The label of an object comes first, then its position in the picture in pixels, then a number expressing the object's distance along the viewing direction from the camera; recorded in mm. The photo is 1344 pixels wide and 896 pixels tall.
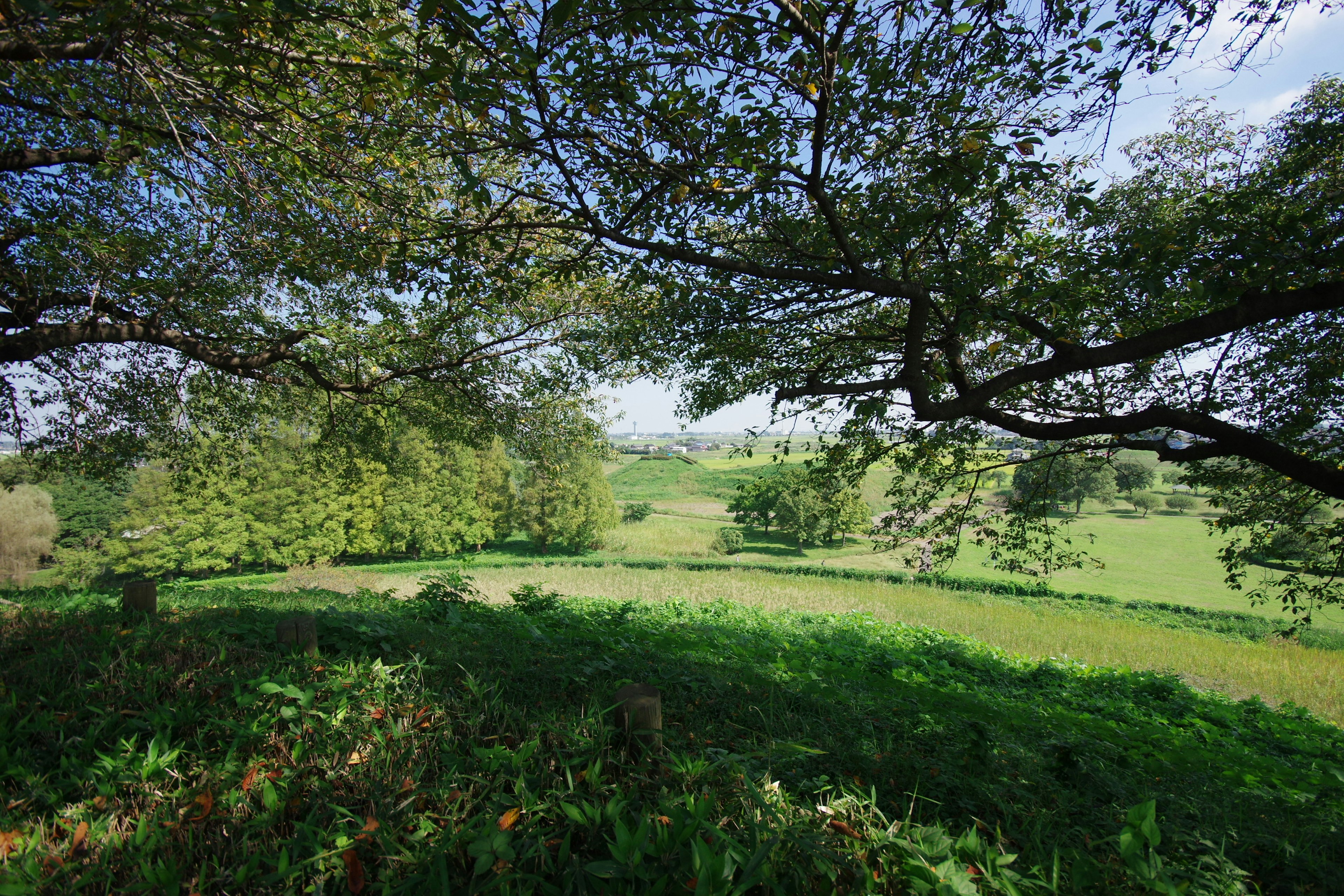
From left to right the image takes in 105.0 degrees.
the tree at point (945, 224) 3494
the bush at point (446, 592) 6605
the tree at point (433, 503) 32719
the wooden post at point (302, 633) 3523
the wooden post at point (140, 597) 4801
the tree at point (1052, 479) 7852
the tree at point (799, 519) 36125
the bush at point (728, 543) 39469
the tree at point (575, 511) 36469
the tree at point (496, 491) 36656
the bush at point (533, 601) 7496
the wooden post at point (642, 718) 2389
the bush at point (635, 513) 47094
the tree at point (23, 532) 26703
